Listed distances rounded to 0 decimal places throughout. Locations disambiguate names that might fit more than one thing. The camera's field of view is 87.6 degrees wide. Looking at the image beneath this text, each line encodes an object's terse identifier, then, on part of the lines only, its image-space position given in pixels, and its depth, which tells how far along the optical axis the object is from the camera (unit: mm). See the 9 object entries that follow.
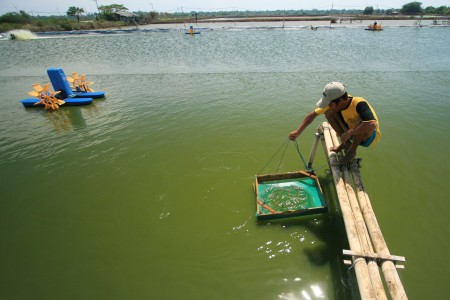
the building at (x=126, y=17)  76000
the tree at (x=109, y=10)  74500
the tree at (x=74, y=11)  75944
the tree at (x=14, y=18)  63538
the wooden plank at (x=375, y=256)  3038
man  4176
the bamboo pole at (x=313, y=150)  5898
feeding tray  4922
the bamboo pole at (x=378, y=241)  2764
